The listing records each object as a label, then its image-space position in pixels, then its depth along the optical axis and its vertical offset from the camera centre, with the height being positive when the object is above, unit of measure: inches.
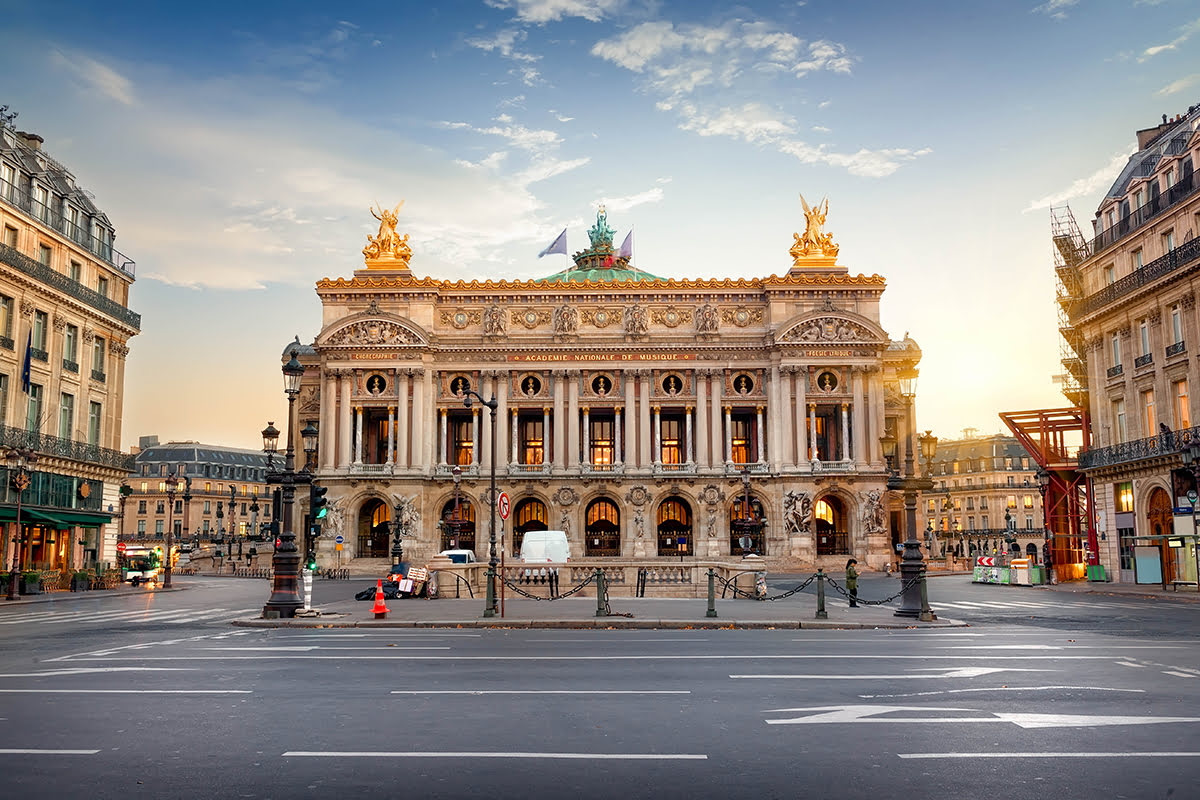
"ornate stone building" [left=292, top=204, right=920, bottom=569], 2765.7 +363.1
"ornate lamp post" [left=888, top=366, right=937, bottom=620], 1010.1 -26.8
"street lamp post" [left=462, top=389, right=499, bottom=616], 1016.2 -62.3
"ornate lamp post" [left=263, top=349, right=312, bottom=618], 1024.2 -35.0
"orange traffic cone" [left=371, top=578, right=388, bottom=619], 1009.5 -76.6
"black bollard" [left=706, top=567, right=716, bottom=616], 997.0 -65.3
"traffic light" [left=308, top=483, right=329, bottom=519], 983.6 +31.3
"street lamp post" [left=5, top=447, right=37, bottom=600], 1464.1 +77.5
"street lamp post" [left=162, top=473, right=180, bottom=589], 1863.9 -40.5
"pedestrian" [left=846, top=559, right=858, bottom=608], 1224.8 -65.4
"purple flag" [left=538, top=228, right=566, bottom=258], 3174.2 +896.5
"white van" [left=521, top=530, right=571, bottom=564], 1769.2 -29.6
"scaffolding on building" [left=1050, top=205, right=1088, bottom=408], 2327.8 +563.3
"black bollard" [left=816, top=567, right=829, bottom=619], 1000.9 -71.7
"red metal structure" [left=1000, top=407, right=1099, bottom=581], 2297.0 +113.6
